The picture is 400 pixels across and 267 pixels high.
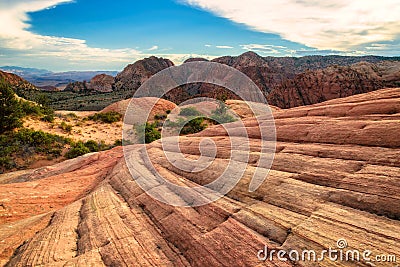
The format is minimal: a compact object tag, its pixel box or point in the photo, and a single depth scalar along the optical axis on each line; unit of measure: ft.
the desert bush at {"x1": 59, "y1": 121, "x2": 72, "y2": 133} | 116.67
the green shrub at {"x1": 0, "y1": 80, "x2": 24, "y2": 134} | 98.44
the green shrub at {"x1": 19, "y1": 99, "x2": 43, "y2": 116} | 123.13
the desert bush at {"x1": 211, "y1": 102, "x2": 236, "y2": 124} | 132.46
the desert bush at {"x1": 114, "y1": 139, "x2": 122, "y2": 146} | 110.65
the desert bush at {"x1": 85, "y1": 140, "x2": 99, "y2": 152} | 101.52
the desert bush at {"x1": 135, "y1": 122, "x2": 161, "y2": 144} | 110.93
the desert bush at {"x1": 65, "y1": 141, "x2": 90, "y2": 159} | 88.84
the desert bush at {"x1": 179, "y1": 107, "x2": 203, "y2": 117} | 153.17
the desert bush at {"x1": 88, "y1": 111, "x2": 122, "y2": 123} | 144.56
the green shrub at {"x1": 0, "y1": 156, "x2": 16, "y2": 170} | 76.59
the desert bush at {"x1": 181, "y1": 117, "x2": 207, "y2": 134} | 117.60
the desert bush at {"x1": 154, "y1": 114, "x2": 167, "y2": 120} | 157.45
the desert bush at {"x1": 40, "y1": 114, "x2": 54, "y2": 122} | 121.70
